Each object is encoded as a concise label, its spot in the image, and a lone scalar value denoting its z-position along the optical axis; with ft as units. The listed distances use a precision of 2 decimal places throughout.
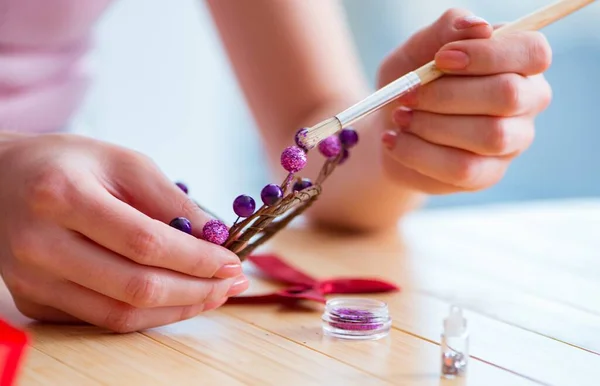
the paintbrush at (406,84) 1.98
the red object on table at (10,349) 1.66
